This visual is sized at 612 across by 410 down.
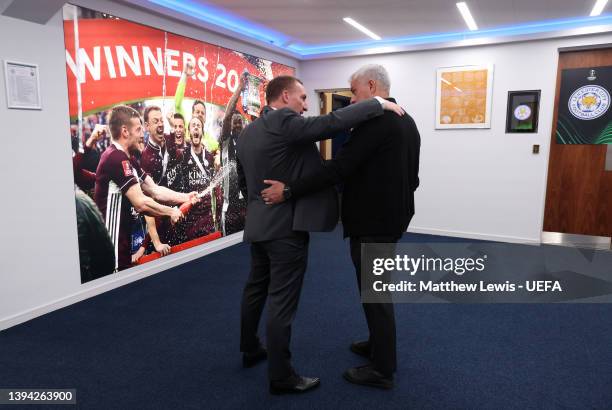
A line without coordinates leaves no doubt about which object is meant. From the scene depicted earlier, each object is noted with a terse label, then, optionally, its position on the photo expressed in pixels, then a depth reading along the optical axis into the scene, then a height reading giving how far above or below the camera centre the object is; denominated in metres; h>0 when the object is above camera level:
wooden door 4.82 -0.32
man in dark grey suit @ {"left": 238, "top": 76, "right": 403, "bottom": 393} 1.89 -0.23
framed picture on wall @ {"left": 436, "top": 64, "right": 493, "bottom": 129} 5.06 +0.73
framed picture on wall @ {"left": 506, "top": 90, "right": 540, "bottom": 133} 4.86 +0.53
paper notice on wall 2.75 +0.42
